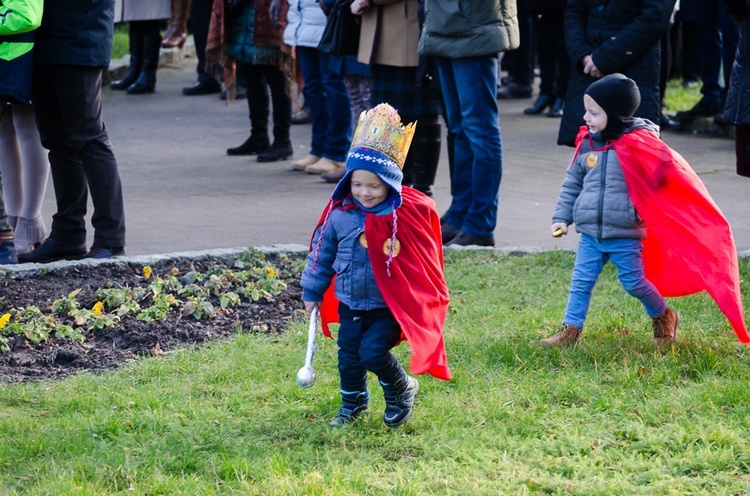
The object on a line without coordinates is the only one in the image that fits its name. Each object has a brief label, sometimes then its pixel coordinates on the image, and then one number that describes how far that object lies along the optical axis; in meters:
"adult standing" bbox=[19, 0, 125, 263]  12.54
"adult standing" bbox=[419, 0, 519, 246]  13.73
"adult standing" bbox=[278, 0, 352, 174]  17.95
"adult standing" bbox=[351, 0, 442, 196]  15.21
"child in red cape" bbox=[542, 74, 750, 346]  10.01
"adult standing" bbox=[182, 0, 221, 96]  24.34
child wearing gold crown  8.29
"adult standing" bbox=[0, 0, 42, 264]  11.91
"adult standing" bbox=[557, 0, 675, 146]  12.60
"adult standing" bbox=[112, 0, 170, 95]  25.09
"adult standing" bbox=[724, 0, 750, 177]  12.06
